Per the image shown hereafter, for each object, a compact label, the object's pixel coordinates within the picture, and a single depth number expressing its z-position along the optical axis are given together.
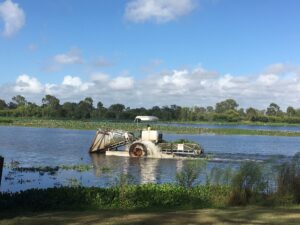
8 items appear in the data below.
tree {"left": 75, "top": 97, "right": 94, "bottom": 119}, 178.25
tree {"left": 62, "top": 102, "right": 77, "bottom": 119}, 179.62
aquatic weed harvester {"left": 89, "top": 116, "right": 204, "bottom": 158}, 47.16
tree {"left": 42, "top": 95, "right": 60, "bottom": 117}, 179.61
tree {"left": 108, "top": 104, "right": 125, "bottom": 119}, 172.00
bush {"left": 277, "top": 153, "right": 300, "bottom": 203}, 16.31
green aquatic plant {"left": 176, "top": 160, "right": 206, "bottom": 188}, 20.58
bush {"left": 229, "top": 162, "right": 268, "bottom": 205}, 15.87
